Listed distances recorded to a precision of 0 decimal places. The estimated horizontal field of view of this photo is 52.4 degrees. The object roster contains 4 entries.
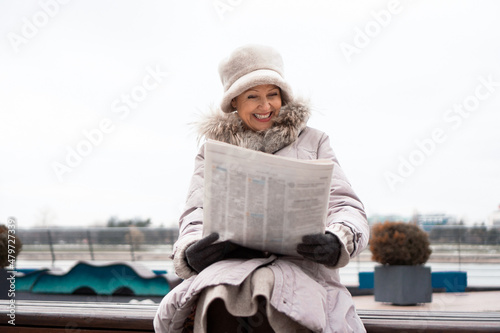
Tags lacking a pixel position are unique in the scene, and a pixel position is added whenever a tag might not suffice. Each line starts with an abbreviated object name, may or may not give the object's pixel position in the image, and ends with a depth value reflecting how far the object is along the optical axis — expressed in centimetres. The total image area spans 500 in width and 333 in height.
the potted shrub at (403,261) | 543
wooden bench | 166
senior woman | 111
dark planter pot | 544
